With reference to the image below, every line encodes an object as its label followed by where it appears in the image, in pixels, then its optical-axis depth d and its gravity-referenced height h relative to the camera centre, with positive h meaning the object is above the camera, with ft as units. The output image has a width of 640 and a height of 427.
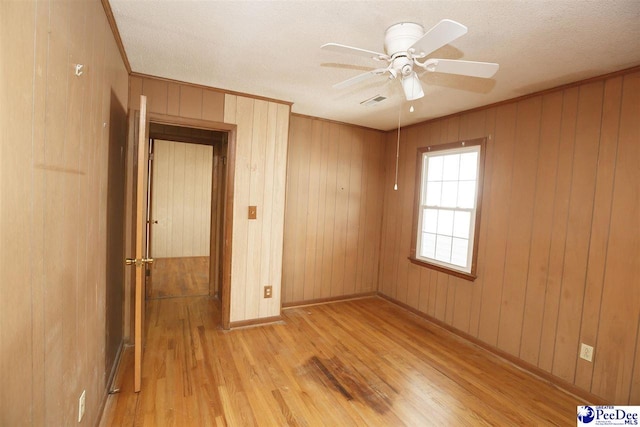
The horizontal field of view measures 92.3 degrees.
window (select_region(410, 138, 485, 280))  11.00 -0.04
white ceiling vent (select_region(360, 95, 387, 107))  10.31 +3.51
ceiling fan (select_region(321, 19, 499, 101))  5.29 +2.55
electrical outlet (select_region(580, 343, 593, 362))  7.77 -3.54
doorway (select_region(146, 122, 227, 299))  18.62 -1.43
